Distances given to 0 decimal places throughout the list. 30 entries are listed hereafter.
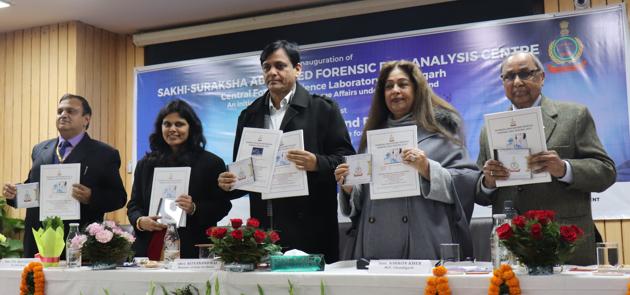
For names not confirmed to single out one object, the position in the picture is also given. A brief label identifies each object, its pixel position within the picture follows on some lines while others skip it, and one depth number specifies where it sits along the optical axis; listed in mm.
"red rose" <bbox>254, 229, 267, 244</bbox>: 2707
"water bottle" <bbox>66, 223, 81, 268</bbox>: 3146
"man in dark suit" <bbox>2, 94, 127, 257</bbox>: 3986
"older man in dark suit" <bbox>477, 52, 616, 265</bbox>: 2785
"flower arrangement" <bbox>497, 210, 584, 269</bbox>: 2225
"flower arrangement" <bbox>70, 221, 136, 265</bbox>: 3018
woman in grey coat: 2943
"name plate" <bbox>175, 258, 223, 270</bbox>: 2812
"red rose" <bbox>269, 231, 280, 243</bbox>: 2783
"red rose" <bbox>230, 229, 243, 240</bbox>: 2668
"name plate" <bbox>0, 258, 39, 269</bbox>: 3236
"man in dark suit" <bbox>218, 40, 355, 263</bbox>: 3500
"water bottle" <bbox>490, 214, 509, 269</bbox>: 2445
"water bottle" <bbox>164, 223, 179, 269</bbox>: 3064
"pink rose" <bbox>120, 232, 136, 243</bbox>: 3078
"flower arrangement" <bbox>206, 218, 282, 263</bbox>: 2688
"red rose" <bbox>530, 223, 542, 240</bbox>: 2217
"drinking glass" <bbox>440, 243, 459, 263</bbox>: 2510
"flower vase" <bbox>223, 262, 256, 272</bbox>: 2686
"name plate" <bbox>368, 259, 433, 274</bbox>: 2371
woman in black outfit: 3580
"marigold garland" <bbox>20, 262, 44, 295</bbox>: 3006
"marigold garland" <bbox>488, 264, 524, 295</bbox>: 2168
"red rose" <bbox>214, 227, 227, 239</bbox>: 2709
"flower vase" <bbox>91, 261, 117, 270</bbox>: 3029
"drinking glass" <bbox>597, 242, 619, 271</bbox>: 2348
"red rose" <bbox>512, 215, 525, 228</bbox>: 2260
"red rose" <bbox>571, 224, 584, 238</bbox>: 2243
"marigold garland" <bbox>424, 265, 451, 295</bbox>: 2256
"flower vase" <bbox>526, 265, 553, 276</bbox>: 2248
